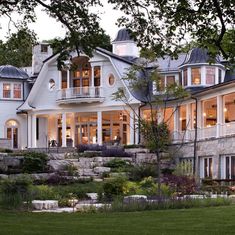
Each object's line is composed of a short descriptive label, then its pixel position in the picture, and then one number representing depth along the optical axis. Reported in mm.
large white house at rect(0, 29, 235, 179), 35875
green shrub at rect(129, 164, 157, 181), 30172
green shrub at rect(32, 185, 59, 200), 21619
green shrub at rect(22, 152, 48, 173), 31109
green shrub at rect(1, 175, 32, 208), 18469
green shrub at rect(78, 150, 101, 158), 35719
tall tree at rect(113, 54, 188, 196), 21841
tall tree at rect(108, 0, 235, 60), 11422
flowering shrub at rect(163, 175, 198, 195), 21875
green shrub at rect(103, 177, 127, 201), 21859
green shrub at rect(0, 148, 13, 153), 36534
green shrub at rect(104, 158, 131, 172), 33094
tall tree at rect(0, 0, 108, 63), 13531
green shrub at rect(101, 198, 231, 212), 17375
